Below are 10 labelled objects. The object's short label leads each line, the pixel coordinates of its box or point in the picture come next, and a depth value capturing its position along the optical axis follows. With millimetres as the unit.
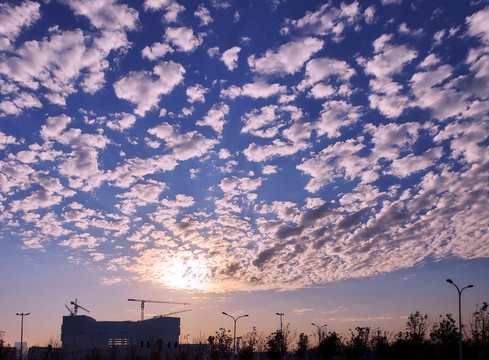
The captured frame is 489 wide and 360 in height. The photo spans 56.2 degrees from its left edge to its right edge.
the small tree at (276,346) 86250
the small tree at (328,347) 81438
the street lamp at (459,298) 46044
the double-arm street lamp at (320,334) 89938
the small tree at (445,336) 69400
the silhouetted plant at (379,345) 83938
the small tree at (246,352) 78250
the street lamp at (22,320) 97350
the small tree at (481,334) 66062
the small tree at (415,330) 78331
